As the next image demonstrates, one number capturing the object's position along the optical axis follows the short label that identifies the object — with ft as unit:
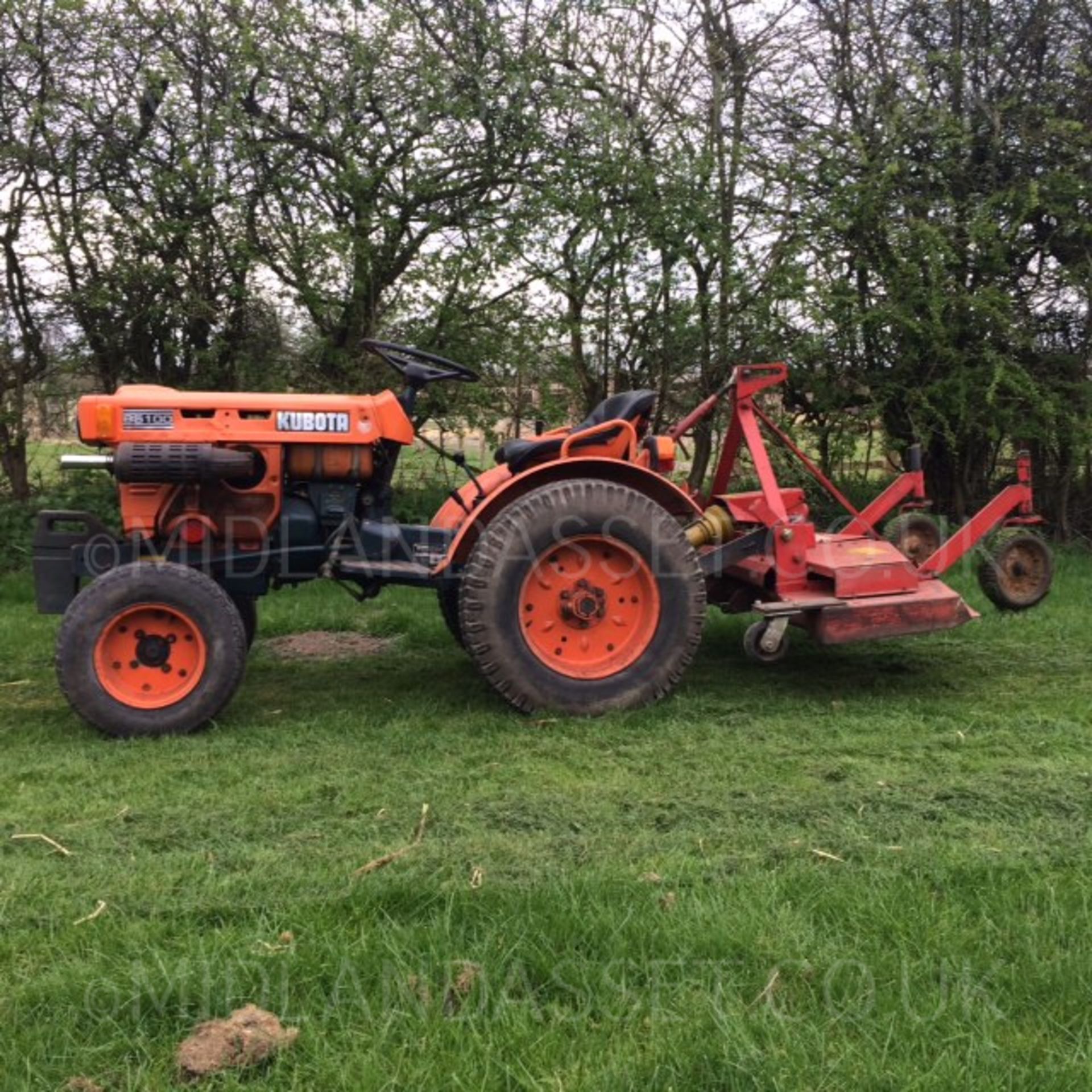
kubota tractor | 12.69
